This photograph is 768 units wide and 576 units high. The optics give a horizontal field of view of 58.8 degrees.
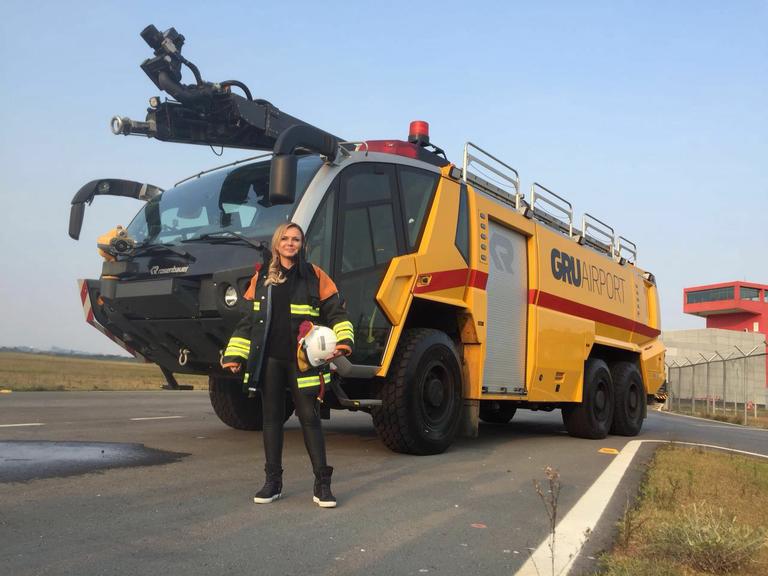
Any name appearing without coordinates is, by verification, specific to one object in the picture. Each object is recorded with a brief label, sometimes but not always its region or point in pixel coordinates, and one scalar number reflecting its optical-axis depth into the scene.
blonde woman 4.12
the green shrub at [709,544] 3.06
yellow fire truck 5.54
